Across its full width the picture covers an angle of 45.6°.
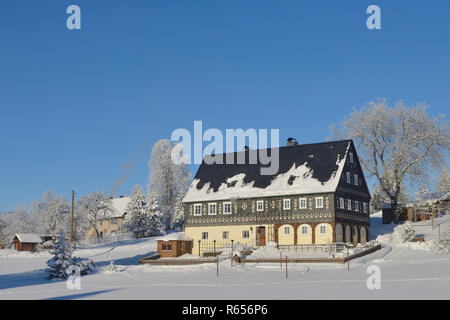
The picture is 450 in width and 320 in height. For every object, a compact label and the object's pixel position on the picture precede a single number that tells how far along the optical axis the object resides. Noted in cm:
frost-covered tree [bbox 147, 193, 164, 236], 7200
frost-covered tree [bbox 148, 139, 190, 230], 7650
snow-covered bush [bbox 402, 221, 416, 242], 4706
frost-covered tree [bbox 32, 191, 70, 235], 8200
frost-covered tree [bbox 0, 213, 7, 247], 8515
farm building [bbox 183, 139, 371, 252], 4784
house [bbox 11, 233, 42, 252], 7175
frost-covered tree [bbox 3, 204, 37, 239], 9156
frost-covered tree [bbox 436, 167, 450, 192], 9219
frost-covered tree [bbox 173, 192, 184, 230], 7400
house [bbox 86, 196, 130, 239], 9362
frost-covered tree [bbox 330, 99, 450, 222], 5703
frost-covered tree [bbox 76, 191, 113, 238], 7875
